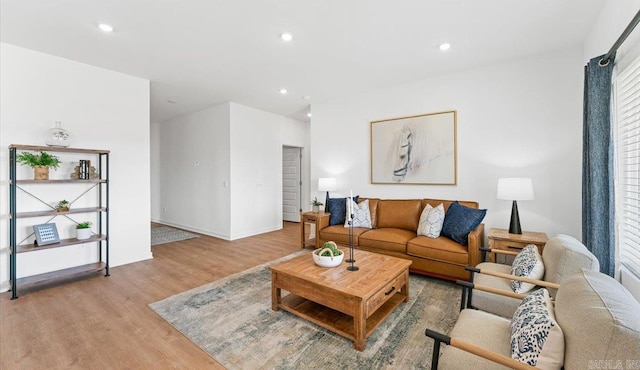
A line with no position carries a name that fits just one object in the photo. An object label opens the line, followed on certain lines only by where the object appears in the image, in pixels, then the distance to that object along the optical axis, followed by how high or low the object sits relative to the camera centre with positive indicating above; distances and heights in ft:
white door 23.47 +0.19
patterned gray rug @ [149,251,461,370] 6.06 -3.89
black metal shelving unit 9.36 -1.09
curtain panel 6.76 +0.50
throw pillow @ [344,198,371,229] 13.66 -1.61
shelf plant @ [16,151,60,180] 9.58 +0.88
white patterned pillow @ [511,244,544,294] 6.37 -2.11
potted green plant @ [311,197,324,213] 15.91 -1.25
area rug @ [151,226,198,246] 17.24 -3.42
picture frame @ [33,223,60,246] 9.98 -1.81
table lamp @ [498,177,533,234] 9.72 -0.29
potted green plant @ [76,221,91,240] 10.78 -1.81
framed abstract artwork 12.80 +1.78
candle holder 8.00 -2.47
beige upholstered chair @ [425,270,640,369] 2.96 -1.87
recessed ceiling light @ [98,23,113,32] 8.63 +5.15
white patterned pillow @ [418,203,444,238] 11.15 -1.59
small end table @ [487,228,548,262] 9.24 -1.96
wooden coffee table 6.55 -2.86
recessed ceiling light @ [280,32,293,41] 9.18 +5.15
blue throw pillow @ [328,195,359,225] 14.28 -1.40
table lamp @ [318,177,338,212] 15.55 +0.05
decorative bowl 8.01 -2.27
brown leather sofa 9.85 -2.32
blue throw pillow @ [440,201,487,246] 10.31 -1.48
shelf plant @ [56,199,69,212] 10.45 -0.78
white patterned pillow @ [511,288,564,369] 3.71 -2.24
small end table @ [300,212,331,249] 14.23 -2.29
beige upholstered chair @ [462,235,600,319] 5.71 -2.15
